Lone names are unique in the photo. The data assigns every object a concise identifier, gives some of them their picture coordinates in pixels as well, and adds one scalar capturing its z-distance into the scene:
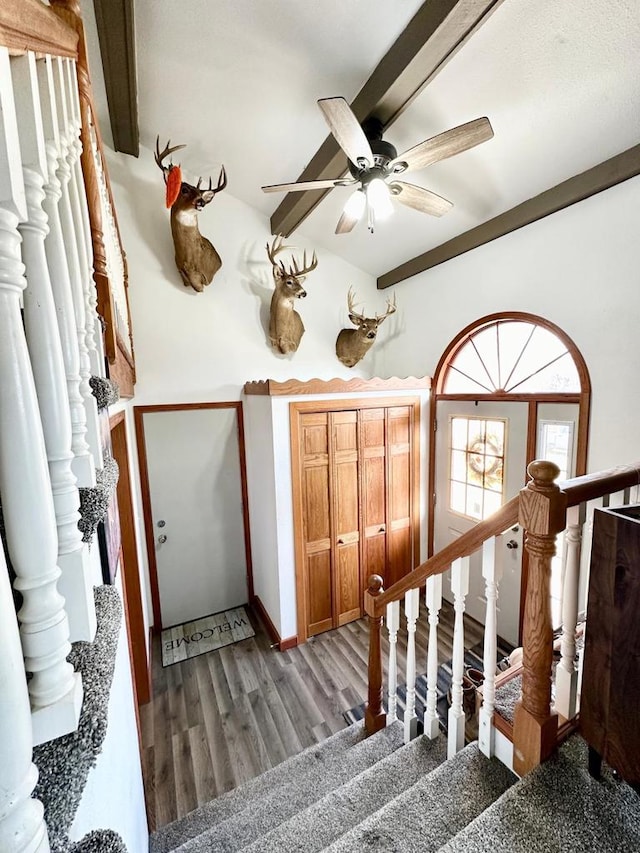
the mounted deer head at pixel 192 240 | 2.96
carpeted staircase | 0.95
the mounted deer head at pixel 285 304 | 3.49
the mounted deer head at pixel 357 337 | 3.84
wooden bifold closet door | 3.17
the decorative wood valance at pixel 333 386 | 2.94
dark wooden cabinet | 0.95
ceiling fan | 1.57
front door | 2.97
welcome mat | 3.22
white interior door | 3.43
